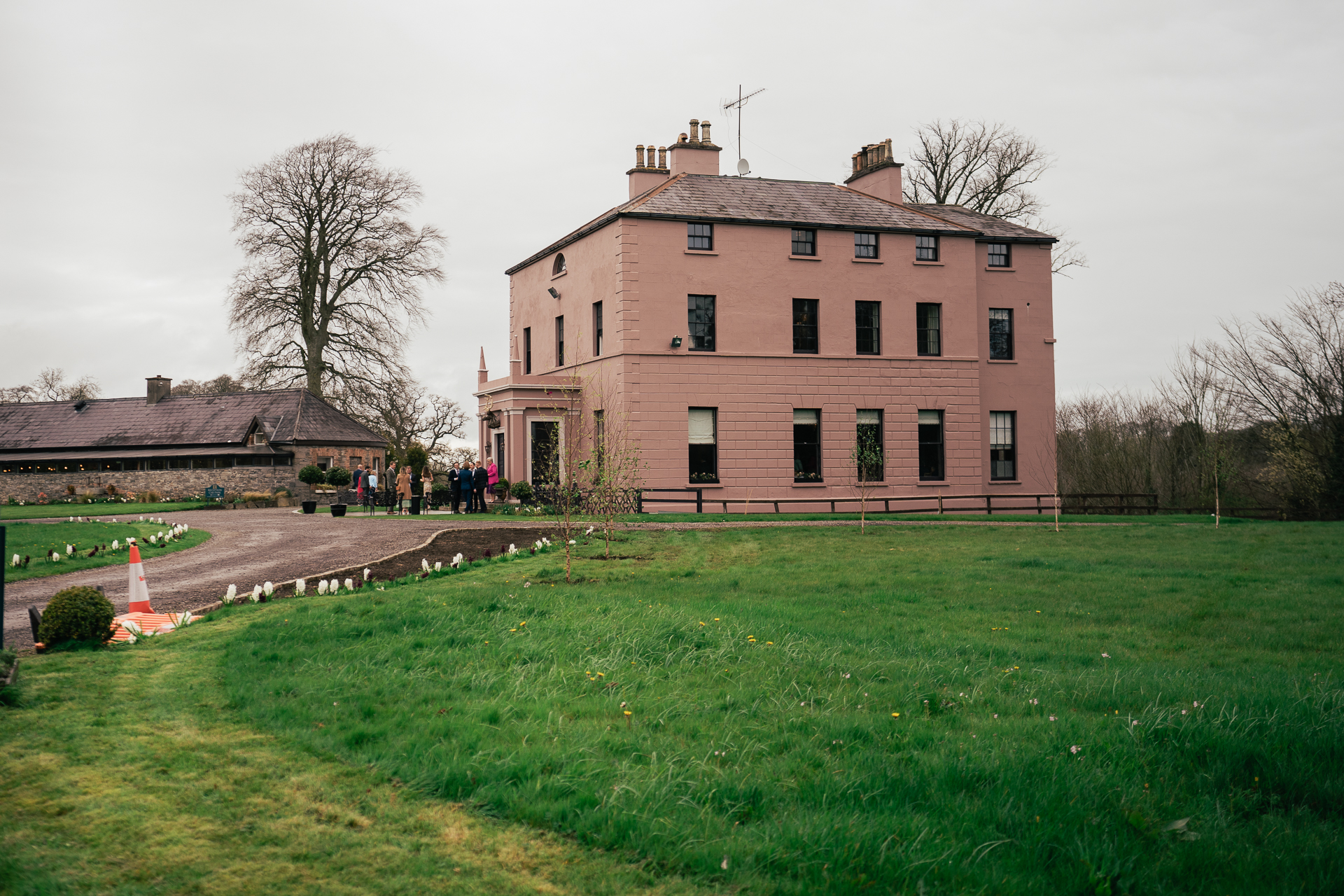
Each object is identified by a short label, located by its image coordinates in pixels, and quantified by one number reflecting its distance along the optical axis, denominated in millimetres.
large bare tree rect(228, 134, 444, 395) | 41719
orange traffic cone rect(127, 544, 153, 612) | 9719
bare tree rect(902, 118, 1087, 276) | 41156
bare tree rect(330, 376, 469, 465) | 43219
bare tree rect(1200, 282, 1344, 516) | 29984
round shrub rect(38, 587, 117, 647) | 8031
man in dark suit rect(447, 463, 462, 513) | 29812
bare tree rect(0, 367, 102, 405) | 69938
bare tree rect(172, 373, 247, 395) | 58469
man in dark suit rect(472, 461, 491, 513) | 29328
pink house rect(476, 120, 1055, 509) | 28578
